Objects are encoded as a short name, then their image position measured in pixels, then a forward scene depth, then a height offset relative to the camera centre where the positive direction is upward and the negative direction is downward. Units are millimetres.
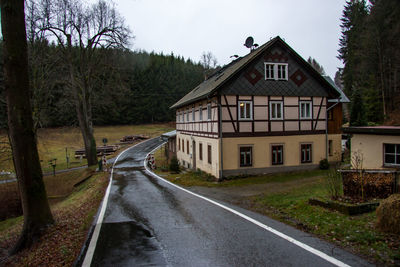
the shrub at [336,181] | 7926 -1892
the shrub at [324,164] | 19297 -3161
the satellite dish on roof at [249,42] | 22141 +6761
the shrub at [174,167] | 22594 -3664
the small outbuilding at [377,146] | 12453 -1304
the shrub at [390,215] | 5316 -1971
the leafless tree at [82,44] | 18558 +6773
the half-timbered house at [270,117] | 17672 +340
